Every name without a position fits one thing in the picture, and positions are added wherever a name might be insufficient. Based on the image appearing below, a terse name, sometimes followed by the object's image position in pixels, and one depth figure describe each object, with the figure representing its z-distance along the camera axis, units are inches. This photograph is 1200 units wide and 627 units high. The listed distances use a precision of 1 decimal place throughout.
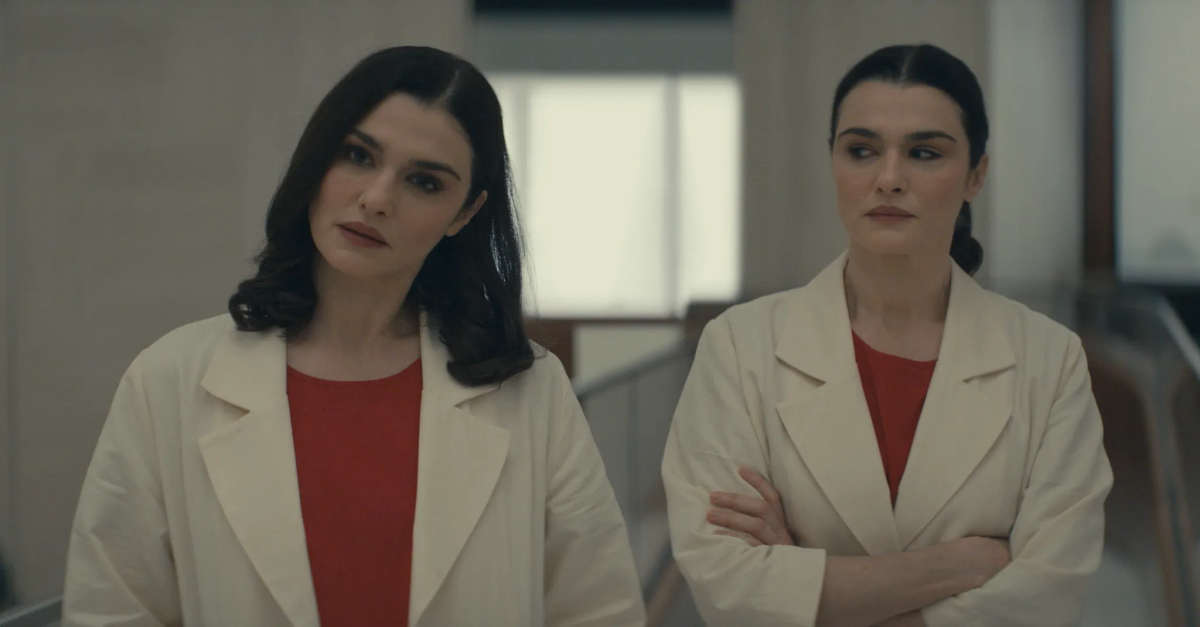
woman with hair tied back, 86.0
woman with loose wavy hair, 77.0
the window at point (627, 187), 399.9
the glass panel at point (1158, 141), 279.3
